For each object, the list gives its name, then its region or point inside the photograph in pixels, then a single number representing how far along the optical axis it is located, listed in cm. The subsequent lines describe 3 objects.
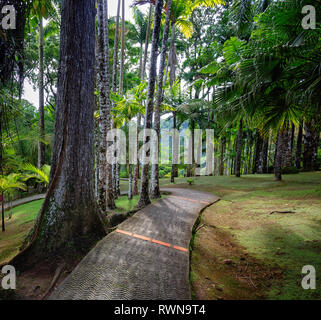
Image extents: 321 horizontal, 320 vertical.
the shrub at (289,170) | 1418
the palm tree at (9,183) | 607
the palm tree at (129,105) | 818
